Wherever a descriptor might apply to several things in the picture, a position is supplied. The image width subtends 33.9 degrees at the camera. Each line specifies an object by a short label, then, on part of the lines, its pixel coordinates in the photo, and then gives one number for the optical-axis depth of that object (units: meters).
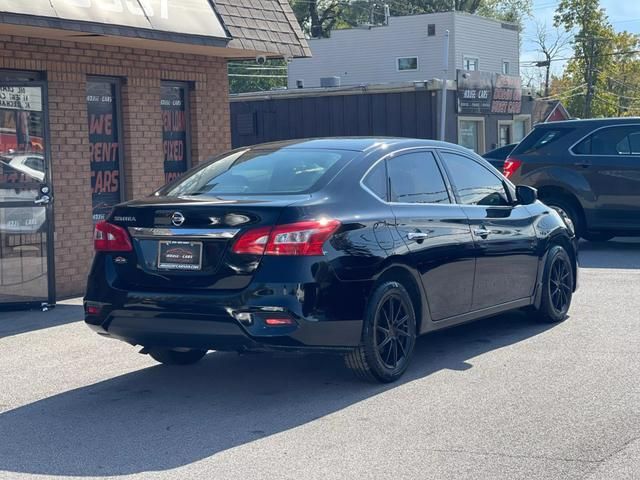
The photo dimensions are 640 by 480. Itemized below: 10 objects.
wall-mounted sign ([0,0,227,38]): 9.70
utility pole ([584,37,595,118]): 57.66
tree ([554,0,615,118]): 57.66
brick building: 10.33
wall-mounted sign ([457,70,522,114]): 28.73
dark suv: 14.61
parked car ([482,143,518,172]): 20.30
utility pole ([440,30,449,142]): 26.56
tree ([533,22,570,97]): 63.80
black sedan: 6.34
